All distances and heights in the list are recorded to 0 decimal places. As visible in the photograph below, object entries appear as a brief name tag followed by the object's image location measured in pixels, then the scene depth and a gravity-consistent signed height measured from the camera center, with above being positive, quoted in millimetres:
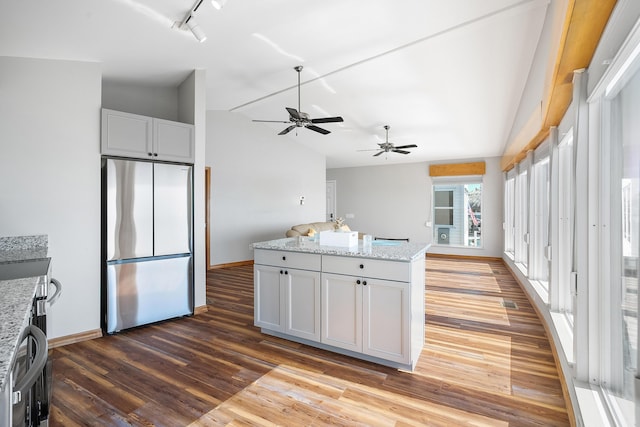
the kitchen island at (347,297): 2314 -720
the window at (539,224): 3705 -177
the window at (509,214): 6237 -79
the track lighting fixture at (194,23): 2476 +1540
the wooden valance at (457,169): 7434 +1028
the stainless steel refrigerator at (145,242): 3090 -340
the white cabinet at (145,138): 3080 +783
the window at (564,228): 2746 -166
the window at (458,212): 7656 -42
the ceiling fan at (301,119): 3958 +1211
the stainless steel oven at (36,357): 724 -445
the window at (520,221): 5074 -194
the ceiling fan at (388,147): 5754 +1184
